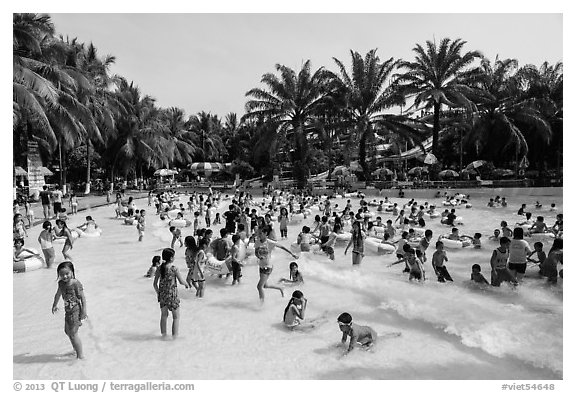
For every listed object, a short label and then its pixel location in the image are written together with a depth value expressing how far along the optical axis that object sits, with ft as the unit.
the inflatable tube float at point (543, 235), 41.91
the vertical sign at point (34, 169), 74.59
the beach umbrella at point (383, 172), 113.66
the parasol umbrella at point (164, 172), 127.65
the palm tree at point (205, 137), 167.84
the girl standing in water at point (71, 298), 16.56
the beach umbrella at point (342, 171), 114.73
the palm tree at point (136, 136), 112.47
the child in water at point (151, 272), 29.78
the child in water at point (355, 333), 18.13
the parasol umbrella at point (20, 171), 90.27
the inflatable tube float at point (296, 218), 57.29
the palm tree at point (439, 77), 88.63
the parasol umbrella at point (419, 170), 116.61
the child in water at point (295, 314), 20.93
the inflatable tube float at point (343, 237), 39.52
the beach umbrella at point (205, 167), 142.10
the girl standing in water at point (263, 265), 24.02
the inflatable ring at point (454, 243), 37.76
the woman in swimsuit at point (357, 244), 32.04
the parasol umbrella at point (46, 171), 96.52
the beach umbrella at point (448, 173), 101.19
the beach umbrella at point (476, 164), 99.71
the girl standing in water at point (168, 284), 18.67
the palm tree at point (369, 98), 93.61
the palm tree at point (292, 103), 97.30
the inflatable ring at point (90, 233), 47.10
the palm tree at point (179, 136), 139.44
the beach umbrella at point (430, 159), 93.61
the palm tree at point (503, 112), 96.68
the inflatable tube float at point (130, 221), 56.52
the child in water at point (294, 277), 27.63
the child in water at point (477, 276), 26.91
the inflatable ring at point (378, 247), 36.37
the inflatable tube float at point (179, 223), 53.88
